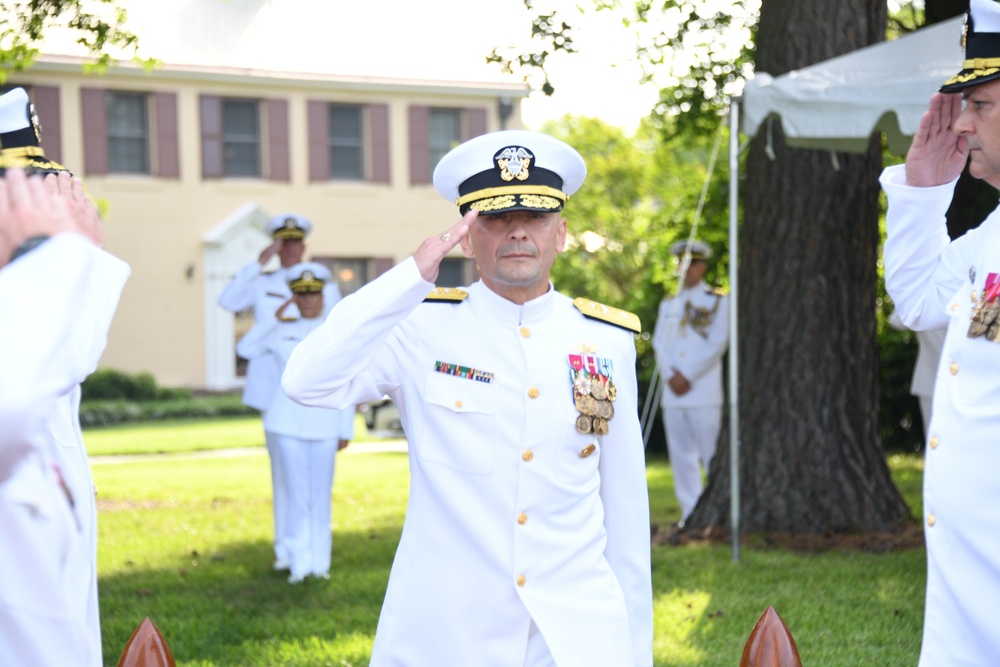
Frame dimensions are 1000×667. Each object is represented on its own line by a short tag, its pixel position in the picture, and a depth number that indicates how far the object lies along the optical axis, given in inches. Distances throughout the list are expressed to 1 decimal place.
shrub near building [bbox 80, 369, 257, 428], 982.4
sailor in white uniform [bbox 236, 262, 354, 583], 334.3
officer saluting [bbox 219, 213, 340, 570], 346.3
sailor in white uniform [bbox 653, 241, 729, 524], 445.4
